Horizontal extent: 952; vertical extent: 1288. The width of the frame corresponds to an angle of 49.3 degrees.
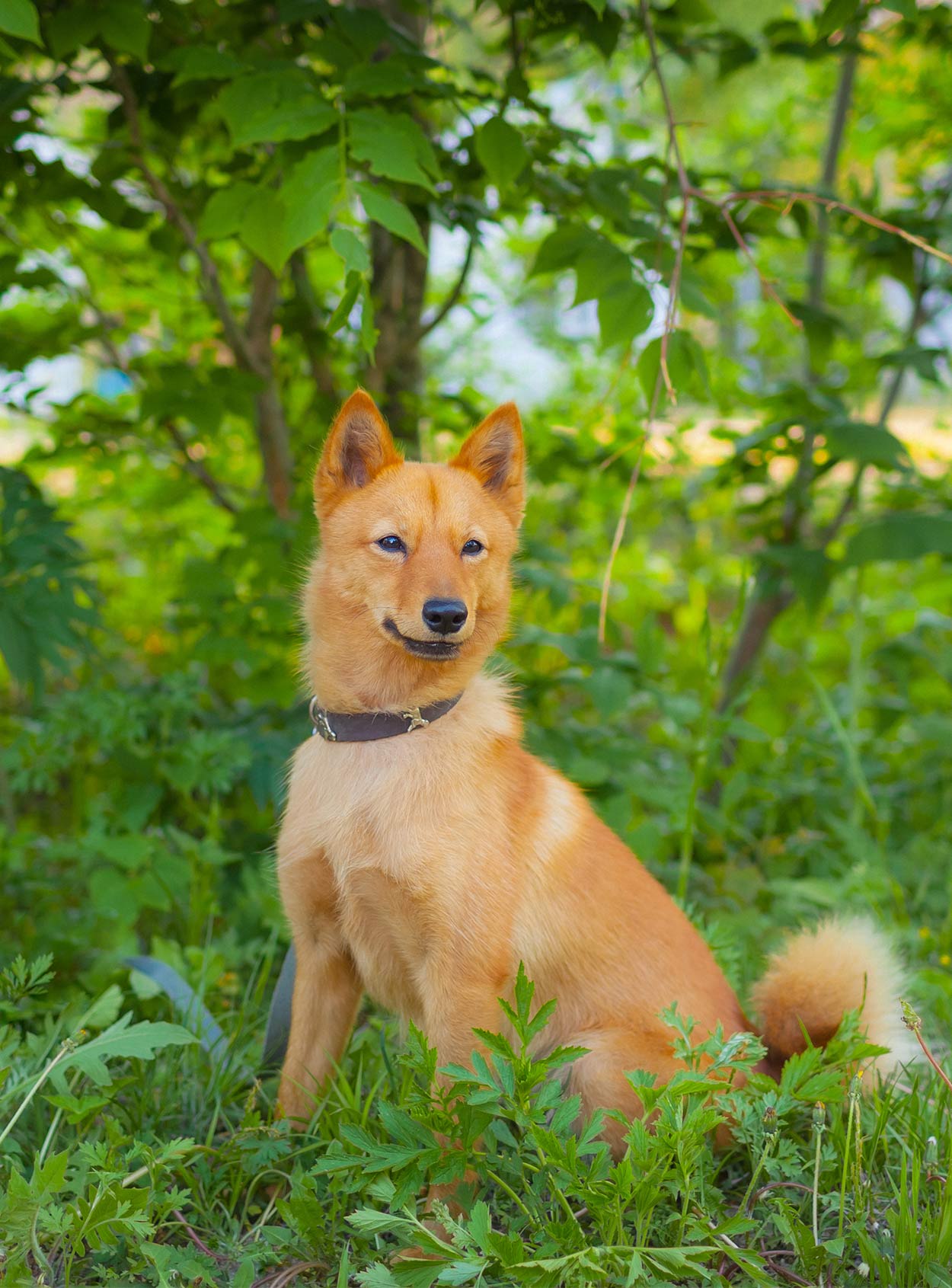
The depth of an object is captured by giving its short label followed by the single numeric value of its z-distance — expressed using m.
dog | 1.93
